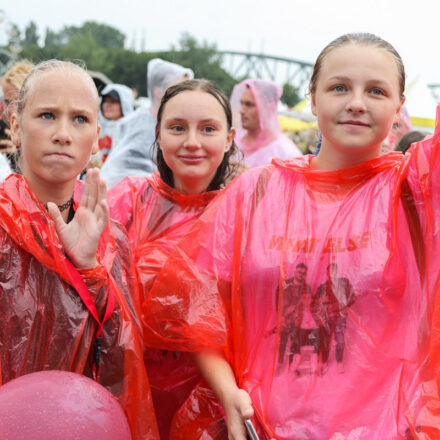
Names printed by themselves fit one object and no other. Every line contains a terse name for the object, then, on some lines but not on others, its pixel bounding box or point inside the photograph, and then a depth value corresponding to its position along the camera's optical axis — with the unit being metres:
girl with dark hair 2.29
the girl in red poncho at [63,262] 1.68
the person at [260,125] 5.46
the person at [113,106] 6.63
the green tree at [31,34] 51.45
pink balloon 1.41
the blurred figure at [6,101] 2.10
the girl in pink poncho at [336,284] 1.54
